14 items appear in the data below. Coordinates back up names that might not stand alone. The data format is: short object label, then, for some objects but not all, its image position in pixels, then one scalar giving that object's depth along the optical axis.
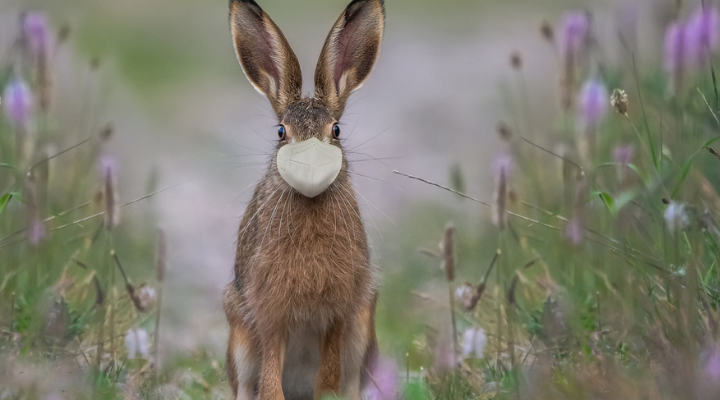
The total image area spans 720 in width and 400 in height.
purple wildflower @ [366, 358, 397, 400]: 9.48
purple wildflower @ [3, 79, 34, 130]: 10.52
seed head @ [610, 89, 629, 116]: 9.14
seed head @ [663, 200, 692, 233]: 9.16
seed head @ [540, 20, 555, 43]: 10.70
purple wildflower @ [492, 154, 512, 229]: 9.56
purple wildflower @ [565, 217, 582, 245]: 9.82
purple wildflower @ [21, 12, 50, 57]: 10.67
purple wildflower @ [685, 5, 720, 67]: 9.23
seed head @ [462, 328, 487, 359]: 11.41
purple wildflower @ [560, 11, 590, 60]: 10.65
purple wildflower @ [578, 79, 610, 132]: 10.61
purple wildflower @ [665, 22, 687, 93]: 9.20
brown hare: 9.40
